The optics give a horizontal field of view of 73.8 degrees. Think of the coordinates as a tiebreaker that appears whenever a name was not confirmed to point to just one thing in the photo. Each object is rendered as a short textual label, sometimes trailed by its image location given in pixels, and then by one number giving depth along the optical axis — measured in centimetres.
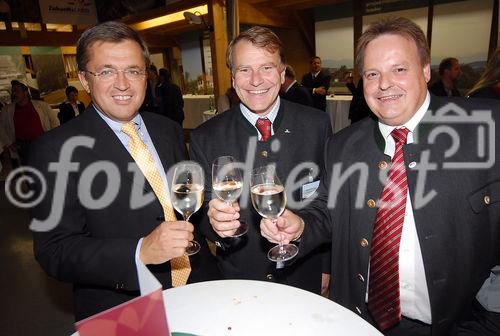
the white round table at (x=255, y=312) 107
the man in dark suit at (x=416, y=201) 137
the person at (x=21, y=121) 611
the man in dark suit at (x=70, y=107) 722
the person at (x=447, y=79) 565
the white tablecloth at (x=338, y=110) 830
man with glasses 140
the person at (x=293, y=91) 561
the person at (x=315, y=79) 832
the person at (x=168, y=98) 888
